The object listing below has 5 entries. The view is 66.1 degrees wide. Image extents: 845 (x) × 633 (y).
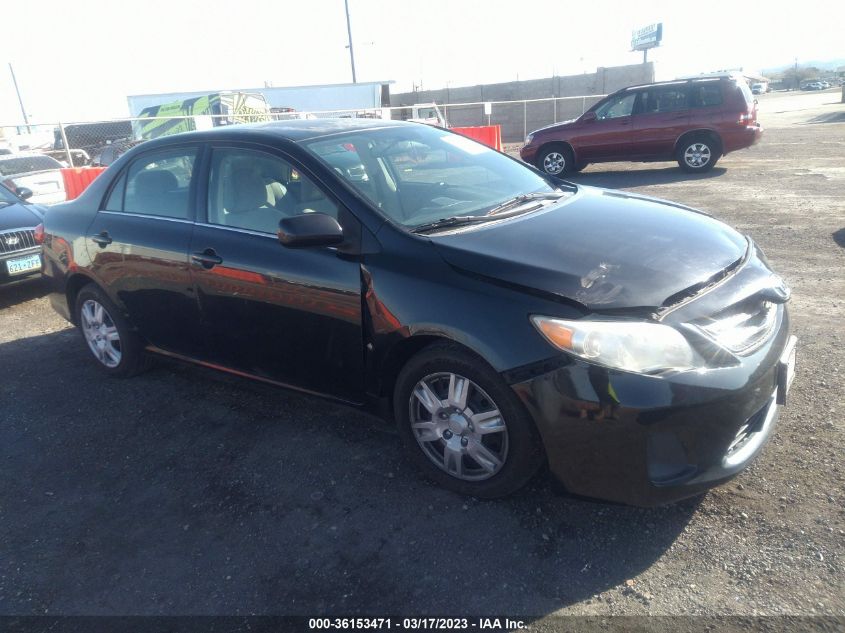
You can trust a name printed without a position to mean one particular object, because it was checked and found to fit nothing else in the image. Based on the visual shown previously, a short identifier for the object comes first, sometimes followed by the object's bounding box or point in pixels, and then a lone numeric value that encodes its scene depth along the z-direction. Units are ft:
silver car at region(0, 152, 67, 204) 38.27
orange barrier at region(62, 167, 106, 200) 37.99
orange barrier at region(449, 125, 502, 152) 49.16
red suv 40.29
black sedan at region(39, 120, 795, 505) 8.21
